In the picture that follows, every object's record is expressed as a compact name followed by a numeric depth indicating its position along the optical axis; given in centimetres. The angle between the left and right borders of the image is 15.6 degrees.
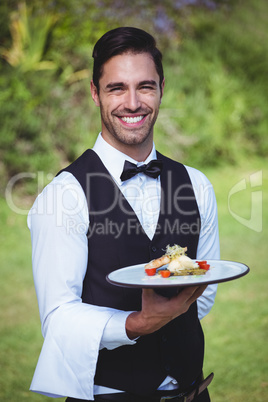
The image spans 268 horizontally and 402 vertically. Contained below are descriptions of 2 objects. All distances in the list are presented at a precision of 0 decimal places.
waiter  183
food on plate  177
